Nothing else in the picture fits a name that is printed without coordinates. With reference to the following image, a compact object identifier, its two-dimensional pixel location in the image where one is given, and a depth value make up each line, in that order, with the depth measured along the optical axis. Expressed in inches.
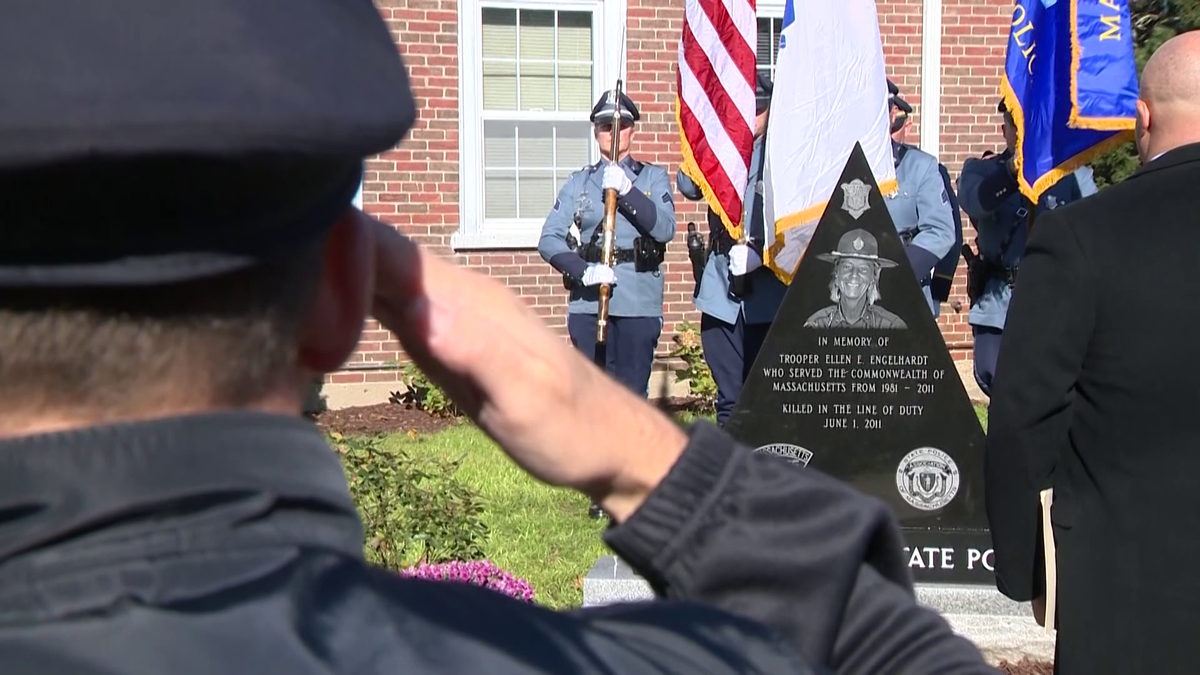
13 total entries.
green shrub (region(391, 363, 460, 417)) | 378.3
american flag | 289.9
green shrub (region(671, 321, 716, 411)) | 384.5
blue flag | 240.5
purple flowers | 158.7
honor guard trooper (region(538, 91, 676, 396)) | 310.5
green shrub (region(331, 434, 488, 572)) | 174.7
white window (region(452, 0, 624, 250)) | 393.1
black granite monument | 214.5
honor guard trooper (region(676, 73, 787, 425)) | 297.3
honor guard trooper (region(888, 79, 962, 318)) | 292.5
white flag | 263.7
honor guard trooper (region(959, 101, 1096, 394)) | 279.1
